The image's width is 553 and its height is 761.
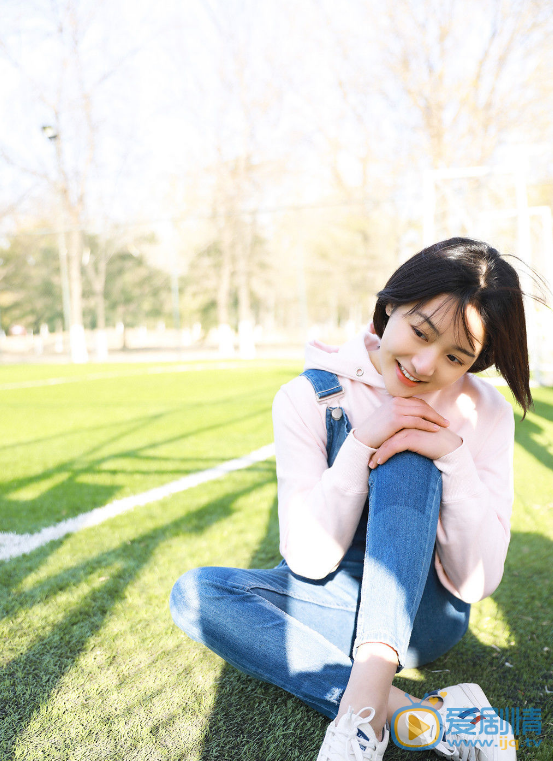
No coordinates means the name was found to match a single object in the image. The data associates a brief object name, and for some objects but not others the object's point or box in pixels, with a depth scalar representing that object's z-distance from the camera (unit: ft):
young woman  4.37
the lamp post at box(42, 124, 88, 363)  73.82
